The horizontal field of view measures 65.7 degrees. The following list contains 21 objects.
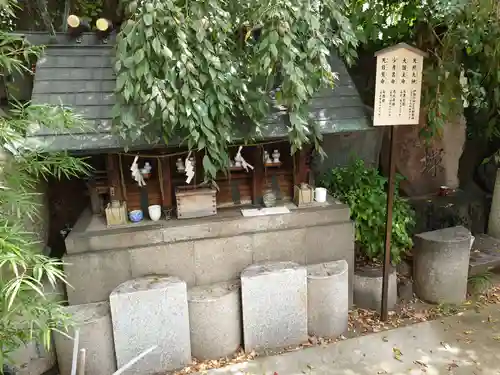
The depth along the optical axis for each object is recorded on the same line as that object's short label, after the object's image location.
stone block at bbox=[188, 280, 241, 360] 4.01
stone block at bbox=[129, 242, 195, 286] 4.11
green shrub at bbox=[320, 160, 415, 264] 4.92
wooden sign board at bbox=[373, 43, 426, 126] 4.03
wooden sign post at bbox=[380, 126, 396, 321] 4.38
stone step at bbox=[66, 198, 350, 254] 3.97
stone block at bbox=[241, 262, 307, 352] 4.10
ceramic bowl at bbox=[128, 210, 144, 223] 4.24
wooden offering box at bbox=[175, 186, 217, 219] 4.31
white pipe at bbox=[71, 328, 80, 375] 2.60
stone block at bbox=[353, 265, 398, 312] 4.97
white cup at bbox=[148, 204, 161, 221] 4.26
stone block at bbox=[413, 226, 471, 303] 4.96
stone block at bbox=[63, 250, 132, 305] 3.94
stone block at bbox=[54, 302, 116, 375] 3.70
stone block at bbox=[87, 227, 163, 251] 3.97
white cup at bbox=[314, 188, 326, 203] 4.78
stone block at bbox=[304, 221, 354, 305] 4.60
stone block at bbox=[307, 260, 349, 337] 4.32
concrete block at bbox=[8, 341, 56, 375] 3.78
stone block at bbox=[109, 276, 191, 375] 3.76
